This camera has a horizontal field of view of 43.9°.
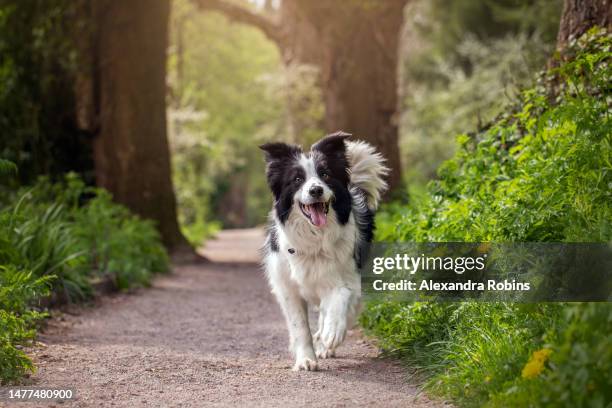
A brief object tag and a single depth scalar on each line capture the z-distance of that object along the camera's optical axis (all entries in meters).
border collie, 5.27
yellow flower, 3.34
